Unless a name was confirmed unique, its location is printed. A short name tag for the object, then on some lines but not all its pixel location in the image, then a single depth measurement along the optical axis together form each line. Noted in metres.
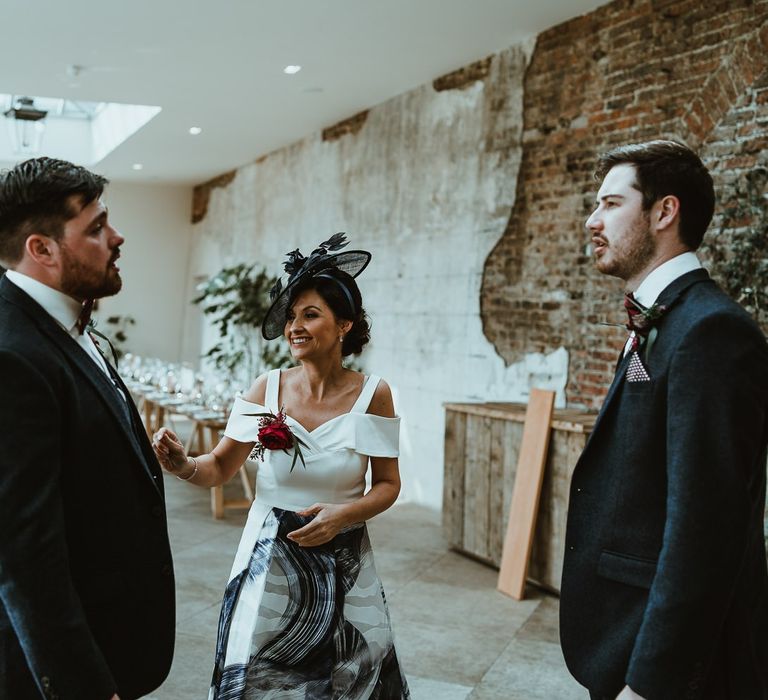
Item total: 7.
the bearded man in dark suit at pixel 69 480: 1.52
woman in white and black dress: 2.32
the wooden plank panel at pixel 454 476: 5.80
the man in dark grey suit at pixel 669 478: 1.52
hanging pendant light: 8.39
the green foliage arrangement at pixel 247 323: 10.70
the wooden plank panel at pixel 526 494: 5.01
